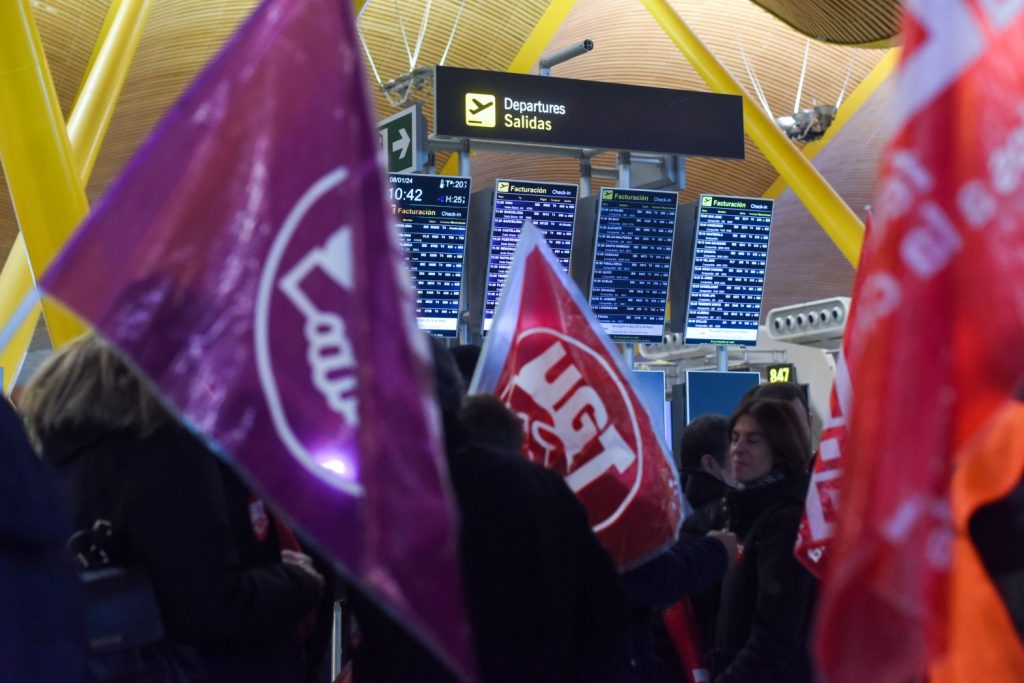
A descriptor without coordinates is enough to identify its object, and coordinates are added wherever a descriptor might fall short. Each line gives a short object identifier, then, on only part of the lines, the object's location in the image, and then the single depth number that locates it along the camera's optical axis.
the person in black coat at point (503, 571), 2.77
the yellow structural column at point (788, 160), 13.59
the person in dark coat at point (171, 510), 2.55
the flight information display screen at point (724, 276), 9.89
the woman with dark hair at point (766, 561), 3.52
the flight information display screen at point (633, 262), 9.39
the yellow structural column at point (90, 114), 7.97
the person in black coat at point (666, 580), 3.47
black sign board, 8.45
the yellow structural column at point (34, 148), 6.57
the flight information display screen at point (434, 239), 8.70
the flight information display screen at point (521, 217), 8.88
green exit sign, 8.74
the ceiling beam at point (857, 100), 24.11
